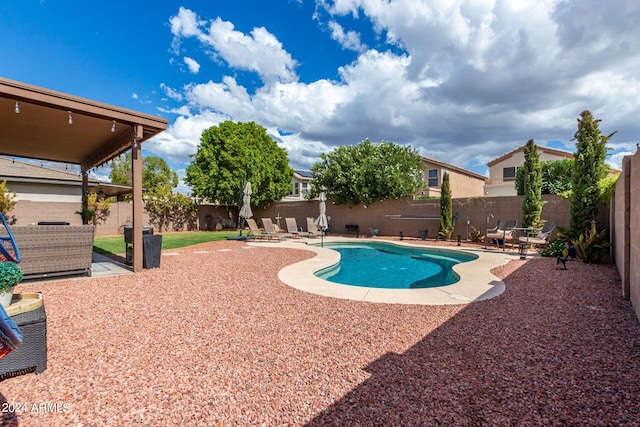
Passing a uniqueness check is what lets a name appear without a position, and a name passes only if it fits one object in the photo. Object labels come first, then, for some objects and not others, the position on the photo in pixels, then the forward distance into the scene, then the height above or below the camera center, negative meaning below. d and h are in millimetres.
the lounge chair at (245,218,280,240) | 14170 -1113
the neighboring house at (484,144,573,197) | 25531 +3402
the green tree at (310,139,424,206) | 16438 +2140
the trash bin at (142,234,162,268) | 7160 -969
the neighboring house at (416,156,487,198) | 24391 +2723
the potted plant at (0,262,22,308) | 2436 -567
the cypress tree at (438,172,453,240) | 14188 -57
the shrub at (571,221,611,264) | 8023 -1026
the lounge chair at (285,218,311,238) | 16156 -1048
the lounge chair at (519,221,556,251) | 9883 -950
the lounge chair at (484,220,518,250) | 11648 -891
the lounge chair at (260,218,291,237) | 14744 -863
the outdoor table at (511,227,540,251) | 10987 -897
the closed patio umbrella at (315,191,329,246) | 13000 -524
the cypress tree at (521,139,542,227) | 11492 +728
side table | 2498 -1136
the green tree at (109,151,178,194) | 33812 +4489
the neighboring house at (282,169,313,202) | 32562 +2876
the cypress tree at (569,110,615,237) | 8609 +1170
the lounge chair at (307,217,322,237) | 16186 -985
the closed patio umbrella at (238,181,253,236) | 14371 +217
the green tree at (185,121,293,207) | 20422 +3093
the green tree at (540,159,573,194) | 18594 +2172
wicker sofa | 5410 -746
